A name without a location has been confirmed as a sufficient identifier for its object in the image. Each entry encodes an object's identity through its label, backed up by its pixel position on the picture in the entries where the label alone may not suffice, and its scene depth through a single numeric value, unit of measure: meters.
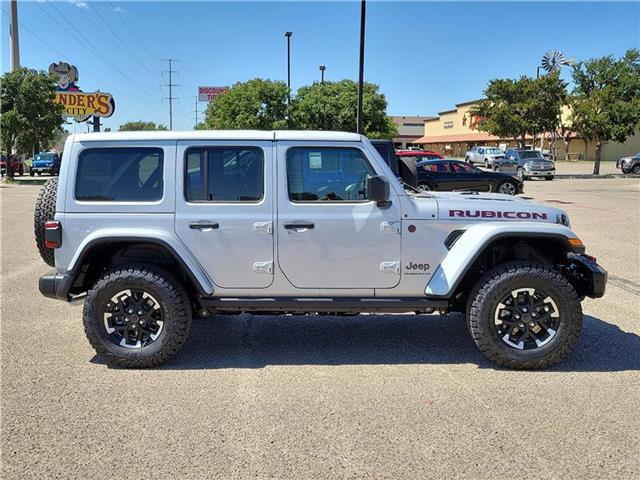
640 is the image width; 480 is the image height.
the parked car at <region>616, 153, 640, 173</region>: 38.91
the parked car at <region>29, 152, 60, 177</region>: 35.88
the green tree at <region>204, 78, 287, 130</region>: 36.06
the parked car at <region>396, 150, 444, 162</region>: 30.10
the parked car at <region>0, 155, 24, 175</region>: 33.31
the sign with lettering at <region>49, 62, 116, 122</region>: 40.50
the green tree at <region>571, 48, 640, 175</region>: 34.50
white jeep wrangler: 4.53
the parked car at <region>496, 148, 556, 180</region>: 33.59
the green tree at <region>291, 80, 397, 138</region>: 36.81
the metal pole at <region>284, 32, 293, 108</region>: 42.80
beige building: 69.38
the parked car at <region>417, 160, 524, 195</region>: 20.52
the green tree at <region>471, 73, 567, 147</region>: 39.19
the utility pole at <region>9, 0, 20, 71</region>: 35.69
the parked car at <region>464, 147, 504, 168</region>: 46.72
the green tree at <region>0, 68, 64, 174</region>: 28.17
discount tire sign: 91.25
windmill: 59.56
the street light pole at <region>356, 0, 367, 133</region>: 20.83
